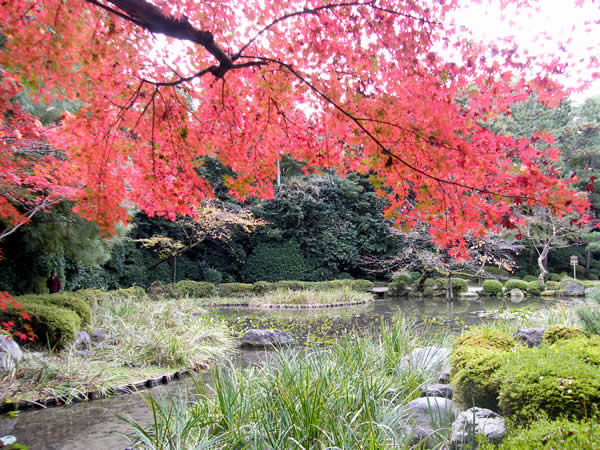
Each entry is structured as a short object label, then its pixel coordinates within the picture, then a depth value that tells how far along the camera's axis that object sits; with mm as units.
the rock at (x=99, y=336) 5721
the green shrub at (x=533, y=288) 14125
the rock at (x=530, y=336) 4309
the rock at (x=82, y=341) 5309
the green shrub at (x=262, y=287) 13562
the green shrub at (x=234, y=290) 13492
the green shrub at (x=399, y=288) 14369
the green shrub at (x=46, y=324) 4973
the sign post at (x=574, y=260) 15759
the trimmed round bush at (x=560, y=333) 3602
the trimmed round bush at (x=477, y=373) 2830
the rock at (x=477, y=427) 2242
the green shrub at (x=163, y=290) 12291
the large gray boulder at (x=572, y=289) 13788
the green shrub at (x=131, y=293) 8765
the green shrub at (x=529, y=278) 16641
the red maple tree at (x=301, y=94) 2482
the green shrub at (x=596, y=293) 6841
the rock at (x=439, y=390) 3125
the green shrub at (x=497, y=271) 17475
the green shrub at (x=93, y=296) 6867
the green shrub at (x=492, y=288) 13711
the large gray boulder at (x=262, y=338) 6367
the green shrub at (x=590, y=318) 4469
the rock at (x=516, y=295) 13321
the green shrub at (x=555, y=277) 17641
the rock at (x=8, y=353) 3980
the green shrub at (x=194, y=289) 12703
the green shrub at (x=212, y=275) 14672
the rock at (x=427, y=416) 2436
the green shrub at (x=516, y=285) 14016
